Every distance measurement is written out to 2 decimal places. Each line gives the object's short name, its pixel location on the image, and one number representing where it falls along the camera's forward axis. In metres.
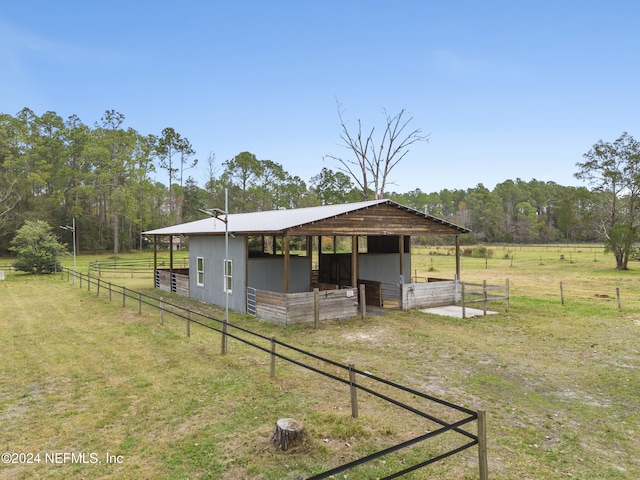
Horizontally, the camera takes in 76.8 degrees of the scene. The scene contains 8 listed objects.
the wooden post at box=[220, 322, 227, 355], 9.95
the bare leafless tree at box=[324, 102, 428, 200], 40.00
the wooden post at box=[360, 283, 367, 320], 14.26
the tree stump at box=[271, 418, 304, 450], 5.39
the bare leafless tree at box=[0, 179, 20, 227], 45.09
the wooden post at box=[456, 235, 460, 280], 18.12
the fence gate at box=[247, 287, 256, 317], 15.25
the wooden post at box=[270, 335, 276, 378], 8.17
